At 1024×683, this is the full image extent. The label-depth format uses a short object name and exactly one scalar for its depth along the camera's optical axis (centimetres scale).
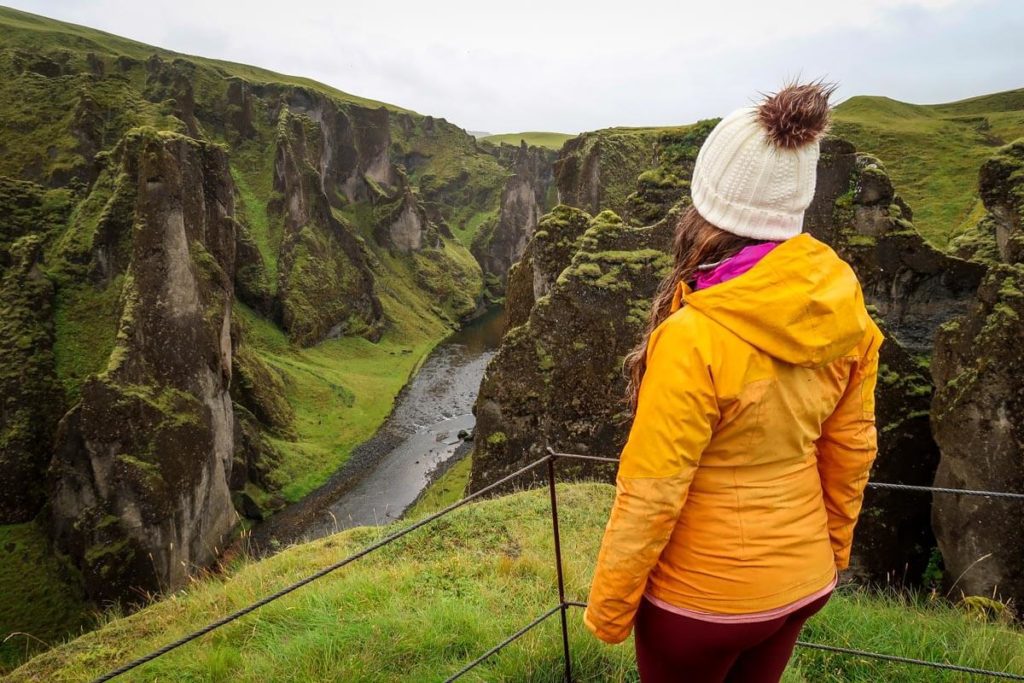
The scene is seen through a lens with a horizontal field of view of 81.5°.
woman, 222
